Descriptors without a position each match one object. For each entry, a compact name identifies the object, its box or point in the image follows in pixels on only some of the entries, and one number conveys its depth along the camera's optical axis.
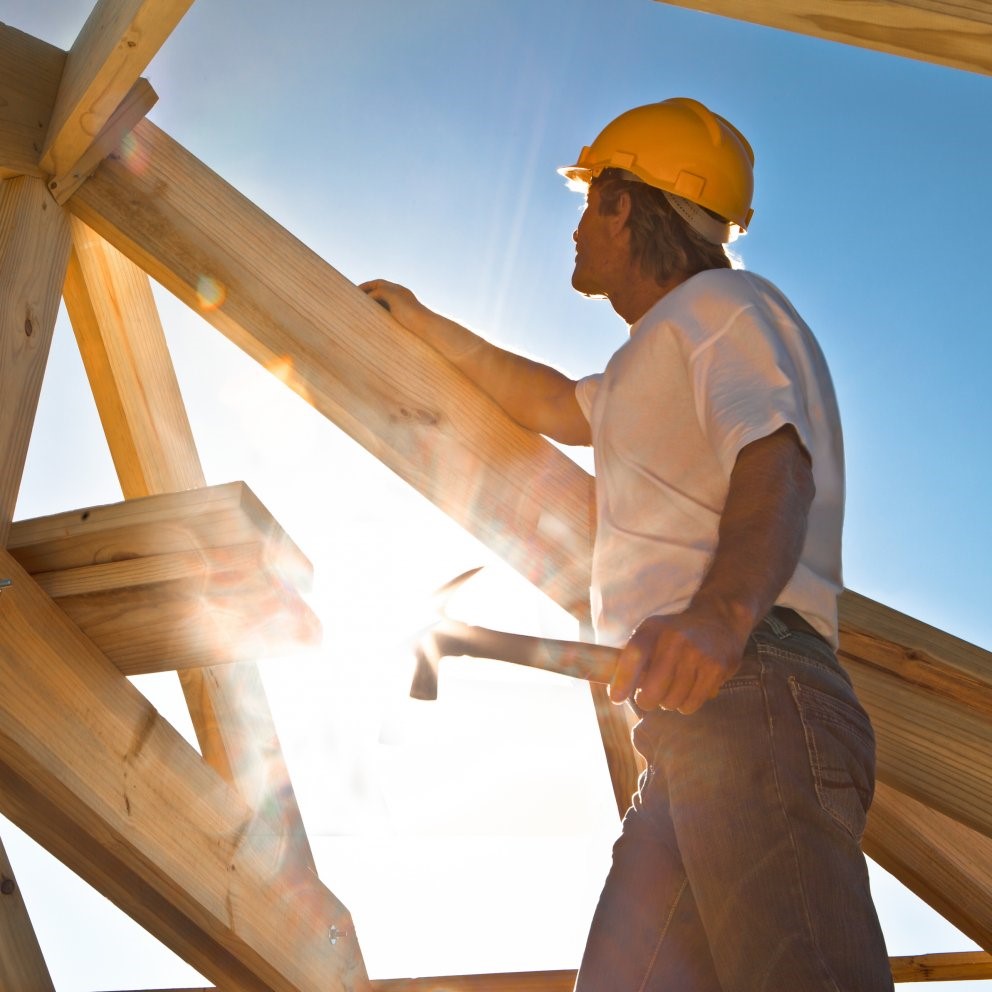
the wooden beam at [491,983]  3.69
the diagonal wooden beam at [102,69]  2.03
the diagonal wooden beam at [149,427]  2.63
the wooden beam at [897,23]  1.35
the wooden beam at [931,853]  2.13
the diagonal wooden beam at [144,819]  1.94
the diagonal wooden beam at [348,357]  1.92
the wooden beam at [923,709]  1.82
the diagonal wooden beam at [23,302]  2.07
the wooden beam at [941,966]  4.19
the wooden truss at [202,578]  1.85
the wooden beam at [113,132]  2.19
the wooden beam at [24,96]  2.23
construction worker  1.27
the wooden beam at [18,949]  2.40
